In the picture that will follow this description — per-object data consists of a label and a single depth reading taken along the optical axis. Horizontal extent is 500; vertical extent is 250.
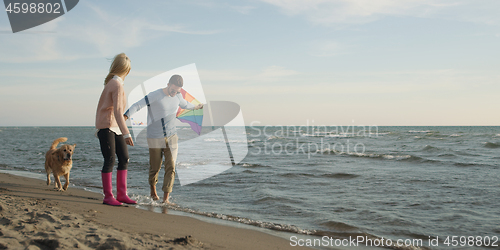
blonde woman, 4.09
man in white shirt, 4.73
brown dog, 5.66
